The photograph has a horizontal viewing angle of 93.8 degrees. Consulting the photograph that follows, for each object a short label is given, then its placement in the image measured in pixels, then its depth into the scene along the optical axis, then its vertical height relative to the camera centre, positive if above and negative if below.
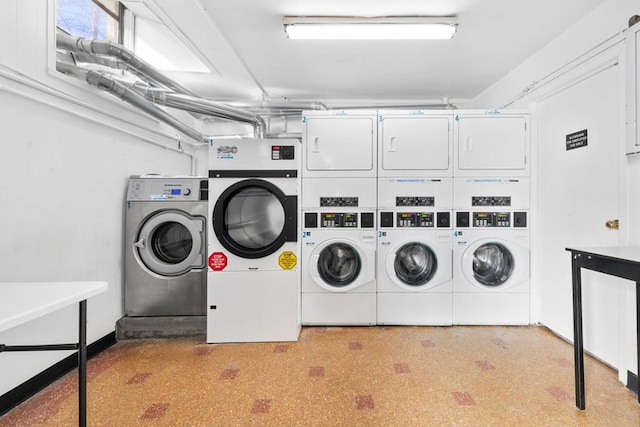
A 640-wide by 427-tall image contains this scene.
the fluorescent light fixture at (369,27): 2.24 +1.46
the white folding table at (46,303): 0.96 -0.30
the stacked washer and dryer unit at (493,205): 2.82 +0.11
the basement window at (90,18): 2.32 +1.66
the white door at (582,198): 2.09 +0.15
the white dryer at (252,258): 2.49 -0.34
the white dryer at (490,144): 2.82 +0.69
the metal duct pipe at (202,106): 2.82 +1.14
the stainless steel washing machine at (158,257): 2.66 -0.33
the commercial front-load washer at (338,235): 2.83 -0.17
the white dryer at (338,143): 2.84 +0.70
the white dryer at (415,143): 2.83 +0.70
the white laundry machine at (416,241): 2.83 -0.23
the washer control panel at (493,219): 2.82 -0.02
